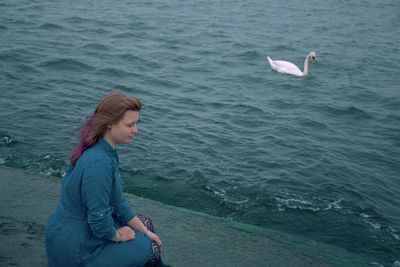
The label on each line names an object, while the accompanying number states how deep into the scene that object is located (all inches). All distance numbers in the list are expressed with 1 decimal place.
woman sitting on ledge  111.6
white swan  563.5
